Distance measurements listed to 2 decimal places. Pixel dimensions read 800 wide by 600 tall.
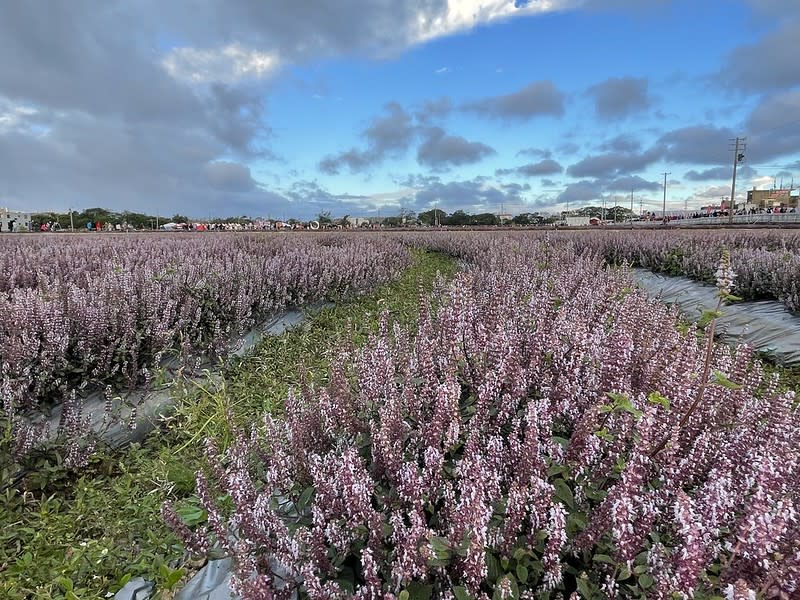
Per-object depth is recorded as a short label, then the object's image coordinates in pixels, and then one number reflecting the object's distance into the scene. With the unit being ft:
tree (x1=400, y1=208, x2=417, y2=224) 209.79
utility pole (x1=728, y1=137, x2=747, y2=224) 190.08
